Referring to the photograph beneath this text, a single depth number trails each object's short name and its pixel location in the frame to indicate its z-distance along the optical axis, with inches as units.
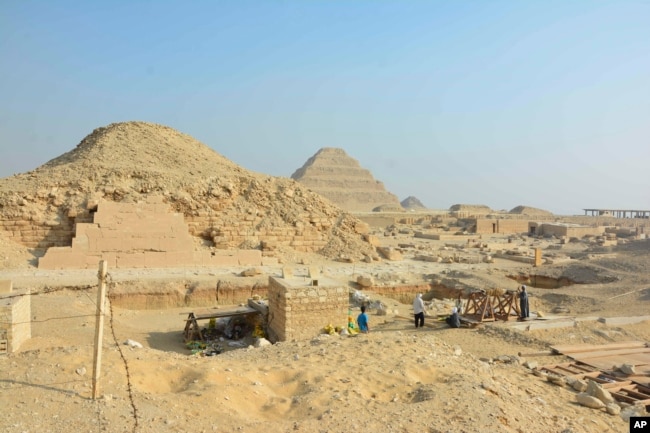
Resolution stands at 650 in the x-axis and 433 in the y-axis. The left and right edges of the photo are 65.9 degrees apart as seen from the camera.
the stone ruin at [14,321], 272.0
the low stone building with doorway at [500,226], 1566.2
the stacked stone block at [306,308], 348.5
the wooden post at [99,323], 185.8
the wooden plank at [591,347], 350.9
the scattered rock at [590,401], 247.9
